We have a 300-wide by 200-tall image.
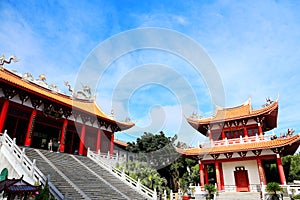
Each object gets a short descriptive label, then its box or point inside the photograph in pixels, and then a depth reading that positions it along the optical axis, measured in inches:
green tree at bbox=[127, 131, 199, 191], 844.0
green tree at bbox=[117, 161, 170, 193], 586.6
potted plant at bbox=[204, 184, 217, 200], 593.3
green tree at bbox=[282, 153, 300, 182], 985.5
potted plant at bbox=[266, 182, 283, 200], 496.1
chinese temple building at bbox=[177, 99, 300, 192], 602.2
